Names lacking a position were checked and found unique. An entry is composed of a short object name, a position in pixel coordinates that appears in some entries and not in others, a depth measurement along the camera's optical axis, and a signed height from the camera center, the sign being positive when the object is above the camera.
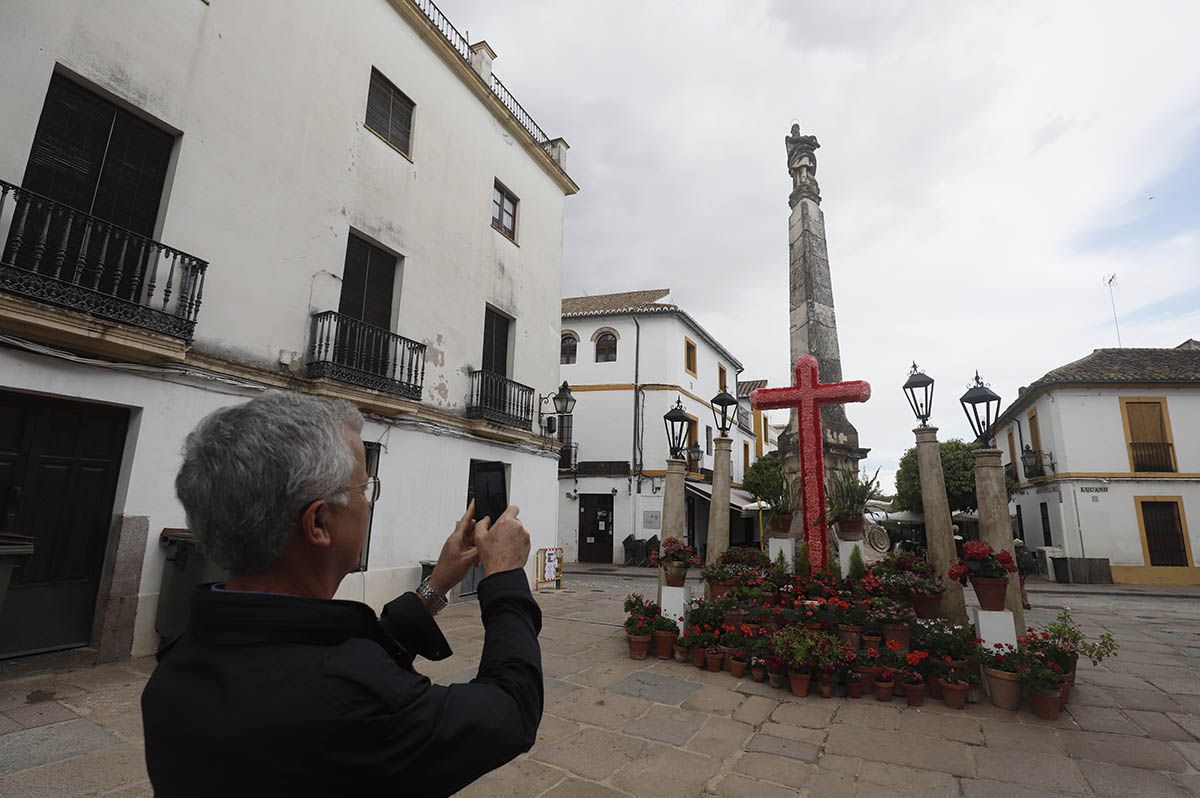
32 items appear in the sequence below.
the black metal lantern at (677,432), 8.53 +1.30
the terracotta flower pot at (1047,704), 4.31 -1.38
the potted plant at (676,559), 6.50 -0.53
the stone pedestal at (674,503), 7.29 +0.16
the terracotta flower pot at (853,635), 5.43 -1.12
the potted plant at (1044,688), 4.31 -1.25
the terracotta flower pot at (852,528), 7.29 -0.11
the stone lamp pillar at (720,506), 7.72 +0.14
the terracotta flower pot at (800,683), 4.87 -1.44
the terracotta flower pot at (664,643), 6.14 -1.41
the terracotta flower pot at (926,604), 5.82 -0.86
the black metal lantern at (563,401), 11.42 +2.27
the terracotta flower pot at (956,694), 4.54 -1.39
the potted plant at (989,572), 4.94 -0.42
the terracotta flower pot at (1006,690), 4.52 -1.34
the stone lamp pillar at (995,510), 5.43 +0.15
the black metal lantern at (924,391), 6.64 +1.55
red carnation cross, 6.94 +1.28
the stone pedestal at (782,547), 7.61 -0.40
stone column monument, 9.28 +3.76
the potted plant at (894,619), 5.25 -0.92
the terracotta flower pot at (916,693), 4.66 -1.43
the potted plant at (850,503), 7.20 +0.22
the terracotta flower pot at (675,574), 6.48 -0.69
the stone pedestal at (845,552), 7.27 -0.42
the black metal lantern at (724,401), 8.57 +1.79
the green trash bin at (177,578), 5.50 -0.79
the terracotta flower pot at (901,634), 5.25 -1.05
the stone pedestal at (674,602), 6.45 -1.02
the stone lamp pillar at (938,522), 6.12 +0.01
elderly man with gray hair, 0.88 -0.27
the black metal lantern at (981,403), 6.06 +1.34
